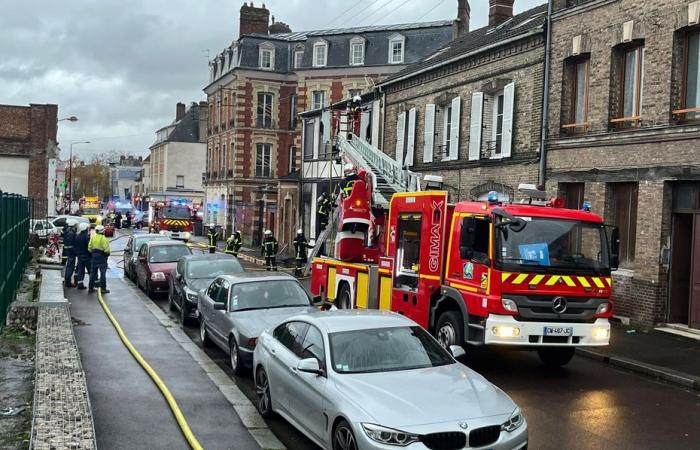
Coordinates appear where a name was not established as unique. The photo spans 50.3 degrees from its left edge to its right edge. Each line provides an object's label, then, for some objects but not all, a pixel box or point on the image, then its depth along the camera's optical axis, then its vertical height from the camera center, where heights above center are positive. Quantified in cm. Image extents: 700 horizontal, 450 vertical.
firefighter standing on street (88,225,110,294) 1988 -161
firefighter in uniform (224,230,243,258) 2900 -164
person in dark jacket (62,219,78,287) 2095 -180
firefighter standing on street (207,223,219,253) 3281 -168
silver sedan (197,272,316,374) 1109 -171
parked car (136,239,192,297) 2058 -182
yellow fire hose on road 758 -242
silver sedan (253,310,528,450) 620 -169
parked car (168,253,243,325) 1580 -171
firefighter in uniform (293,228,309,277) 2942 -178
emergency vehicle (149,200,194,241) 4694 -125
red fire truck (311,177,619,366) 1085 -95
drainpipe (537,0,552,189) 1928 +276
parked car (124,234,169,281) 2455 -177
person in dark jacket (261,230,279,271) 2972 -187
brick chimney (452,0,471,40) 3309 +846
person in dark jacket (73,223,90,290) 2059 -158
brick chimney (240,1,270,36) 5694 +1407
